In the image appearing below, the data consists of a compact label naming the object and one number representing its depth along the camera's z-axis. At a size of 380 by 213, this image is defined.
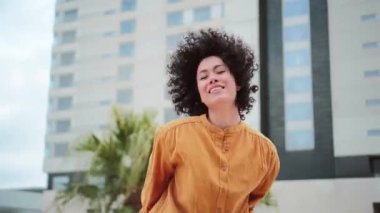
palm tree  3.88
